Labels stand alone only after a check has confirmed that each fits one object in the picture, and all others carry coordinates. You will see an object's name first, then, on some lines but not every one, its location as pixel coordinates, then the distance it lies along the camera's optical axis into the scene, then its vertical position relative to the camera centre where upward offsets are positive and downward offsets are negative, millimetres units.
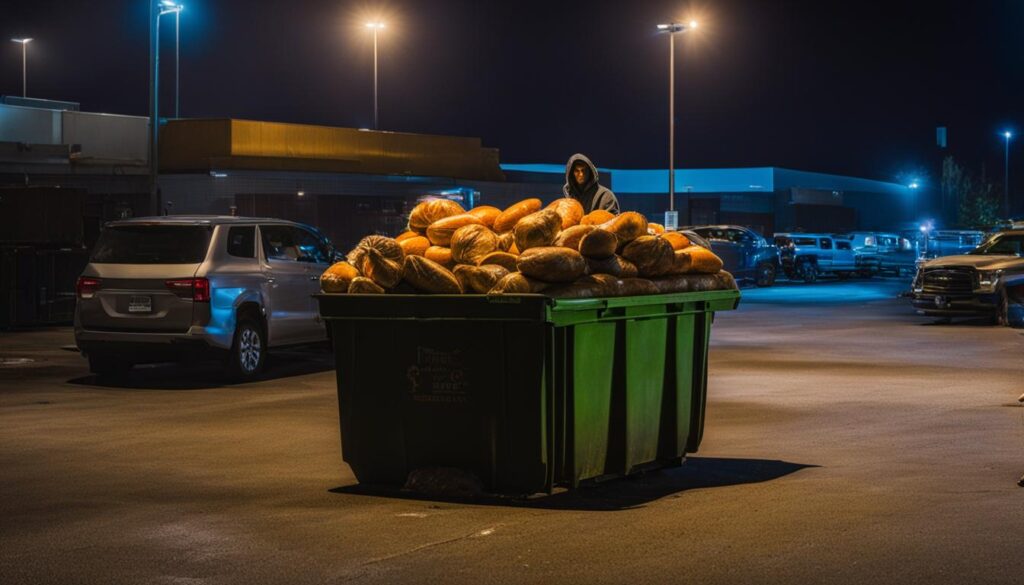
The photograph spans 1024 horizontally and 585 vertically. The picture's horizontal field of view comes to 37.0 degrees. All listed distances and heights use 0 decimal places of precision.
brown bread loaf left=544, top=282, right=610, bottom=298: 9117 -294
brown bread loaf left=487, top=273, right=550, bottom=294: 9062 -256
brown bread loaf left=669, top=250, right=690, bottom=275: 10348 -138
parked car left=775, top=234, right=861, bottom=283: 50156 -436
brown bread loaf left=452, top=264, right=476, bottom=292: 9352 -202
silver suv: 16531 -585
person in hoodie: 11977 +430
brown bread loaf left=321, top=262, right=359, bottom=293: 9734 -244
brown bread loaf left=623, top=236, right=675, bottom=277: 9961 -81
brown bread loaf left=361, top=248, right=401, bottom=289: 9453 -174
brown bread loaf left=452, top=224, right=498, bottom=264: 9648 -19
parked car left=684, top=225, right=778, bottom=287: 42938 -264
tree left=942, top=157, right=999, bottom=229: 110438 +3400
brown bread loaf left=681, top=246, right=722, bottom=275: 10570 -127
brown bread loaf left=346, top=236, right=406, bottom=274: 9643 -45
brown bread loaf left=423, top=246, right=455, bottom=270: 9859 -97
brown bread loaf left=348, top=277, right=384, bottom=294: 9562 -277
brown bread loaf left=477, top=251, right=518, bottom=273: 9523 -117
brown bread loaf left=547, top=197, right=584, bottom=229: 10234 +215
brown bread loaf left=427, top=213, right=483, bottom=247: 10117 +86
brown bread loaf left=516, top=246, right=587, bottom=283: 9133 -136
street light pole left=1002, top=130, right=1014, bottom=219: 94706 +5508
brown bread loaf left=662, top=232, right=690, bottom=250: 10711 +18
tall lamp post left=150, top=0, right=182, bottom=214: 27734 +2579
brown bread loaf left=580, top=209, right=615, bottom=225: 10352 +166
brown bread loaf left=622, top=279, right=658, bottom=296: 9735 -290
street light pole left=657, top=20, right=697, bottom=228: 43719 +4991
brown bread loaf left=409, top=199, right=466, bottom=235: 10500 +199
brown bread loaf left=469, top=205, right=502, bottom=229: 10359 +183
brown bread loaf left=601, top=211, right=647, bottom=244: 9945 +107
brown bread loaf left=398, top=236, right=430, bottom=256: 10094 -27
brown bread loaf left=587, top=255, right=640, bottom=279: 9664 -157
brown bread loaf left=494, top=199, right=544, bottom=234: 10289 +170
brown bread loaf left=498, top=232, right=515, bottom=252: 9898 +7
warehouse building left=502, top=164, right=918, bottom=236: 78175 +2356
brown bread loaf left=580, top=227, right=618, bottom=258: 9578 -10
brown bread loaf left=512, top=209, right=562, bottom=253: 9703 +72
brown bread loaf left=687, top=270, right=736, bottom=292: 10523 -274
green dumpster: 9055 -881
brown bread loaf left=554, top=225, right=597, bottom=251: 9633 +40
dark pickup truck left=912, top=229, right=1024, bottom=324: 27062 -754
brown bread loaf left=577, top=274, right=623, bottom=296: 9400 -257
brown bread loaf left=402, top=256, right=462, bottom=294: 9336 -216
